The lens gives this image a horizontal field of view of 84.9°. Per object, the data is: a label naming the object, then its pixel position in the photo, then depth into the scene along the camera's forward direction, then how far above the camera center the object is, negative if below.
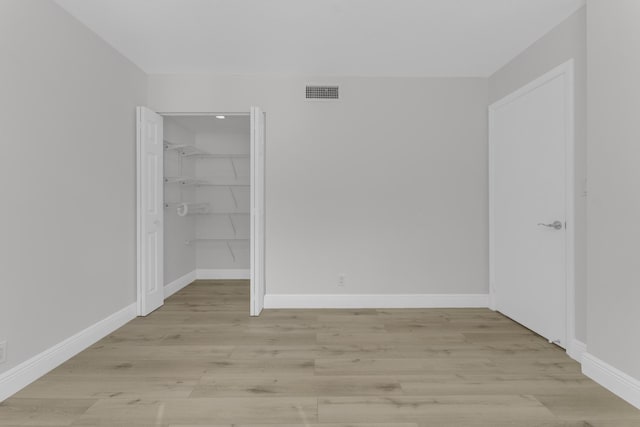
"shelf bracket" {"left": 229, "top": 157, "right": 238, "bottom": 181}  5.63 +0.70
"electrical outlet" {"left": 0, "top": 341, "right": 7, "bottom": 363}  2.03 -0.81
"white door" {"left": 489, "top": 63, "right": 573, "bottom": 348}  2.72 +0.09
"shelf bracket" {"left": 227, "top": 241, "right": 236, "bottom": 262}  5.61 -0.62
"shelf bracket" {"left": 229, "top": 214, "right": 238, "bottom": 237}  5.65 -0.22
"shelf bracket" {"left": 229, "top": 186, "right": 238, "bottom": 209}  5.65 +0.25
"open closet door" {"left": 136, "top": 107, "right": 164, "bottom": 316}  3.51 +0.01
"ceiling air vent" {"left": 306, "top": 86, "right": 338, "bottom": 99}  3.80 +1.31
